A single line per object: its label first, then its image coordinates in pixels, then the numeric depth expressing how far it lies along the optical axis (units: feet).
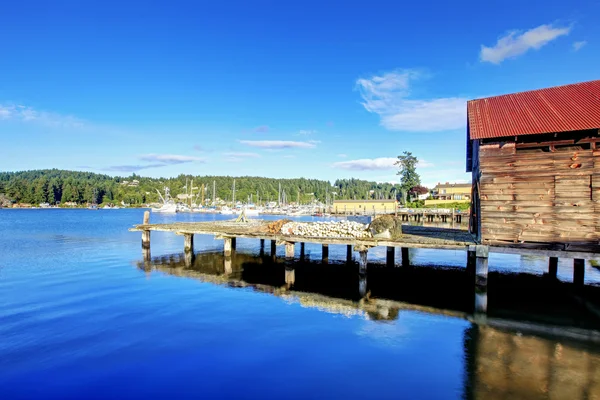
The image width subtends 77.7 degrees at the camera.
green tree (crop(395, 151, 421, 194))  342.44
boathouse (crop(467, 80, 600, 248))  50.67
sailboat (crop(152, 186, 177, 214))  453.99
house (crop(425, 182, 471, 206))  330.54
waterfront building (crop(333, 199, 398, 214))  403.13
